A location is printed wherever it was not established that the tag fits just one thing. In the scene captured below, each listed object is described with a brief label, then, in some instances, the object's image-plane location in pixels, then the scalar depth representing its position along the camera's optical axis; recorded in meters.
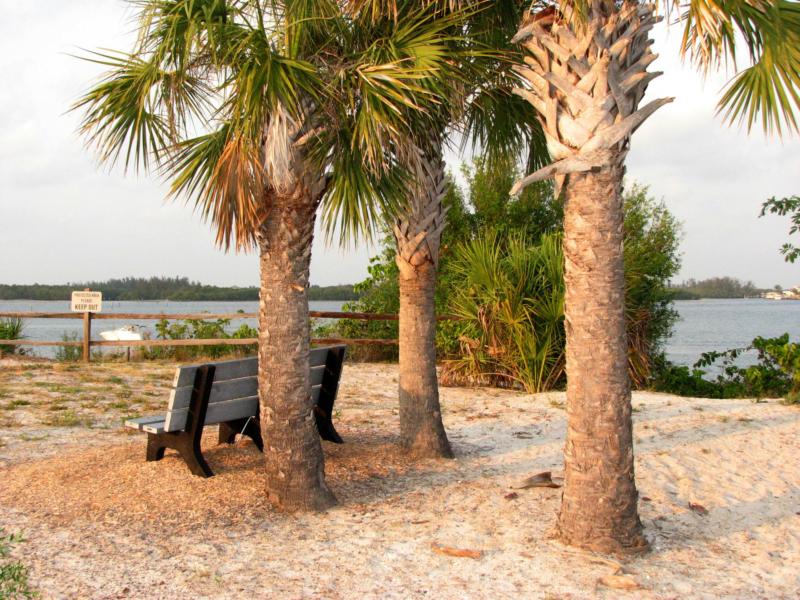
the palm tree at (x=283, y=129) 4.47
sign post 13.02
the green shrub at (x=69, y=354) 13.52
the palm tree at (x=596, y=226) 4.19
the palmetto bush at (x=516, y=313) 9.80
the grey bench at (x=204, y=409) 5.32
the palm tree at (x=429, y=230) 5.94
